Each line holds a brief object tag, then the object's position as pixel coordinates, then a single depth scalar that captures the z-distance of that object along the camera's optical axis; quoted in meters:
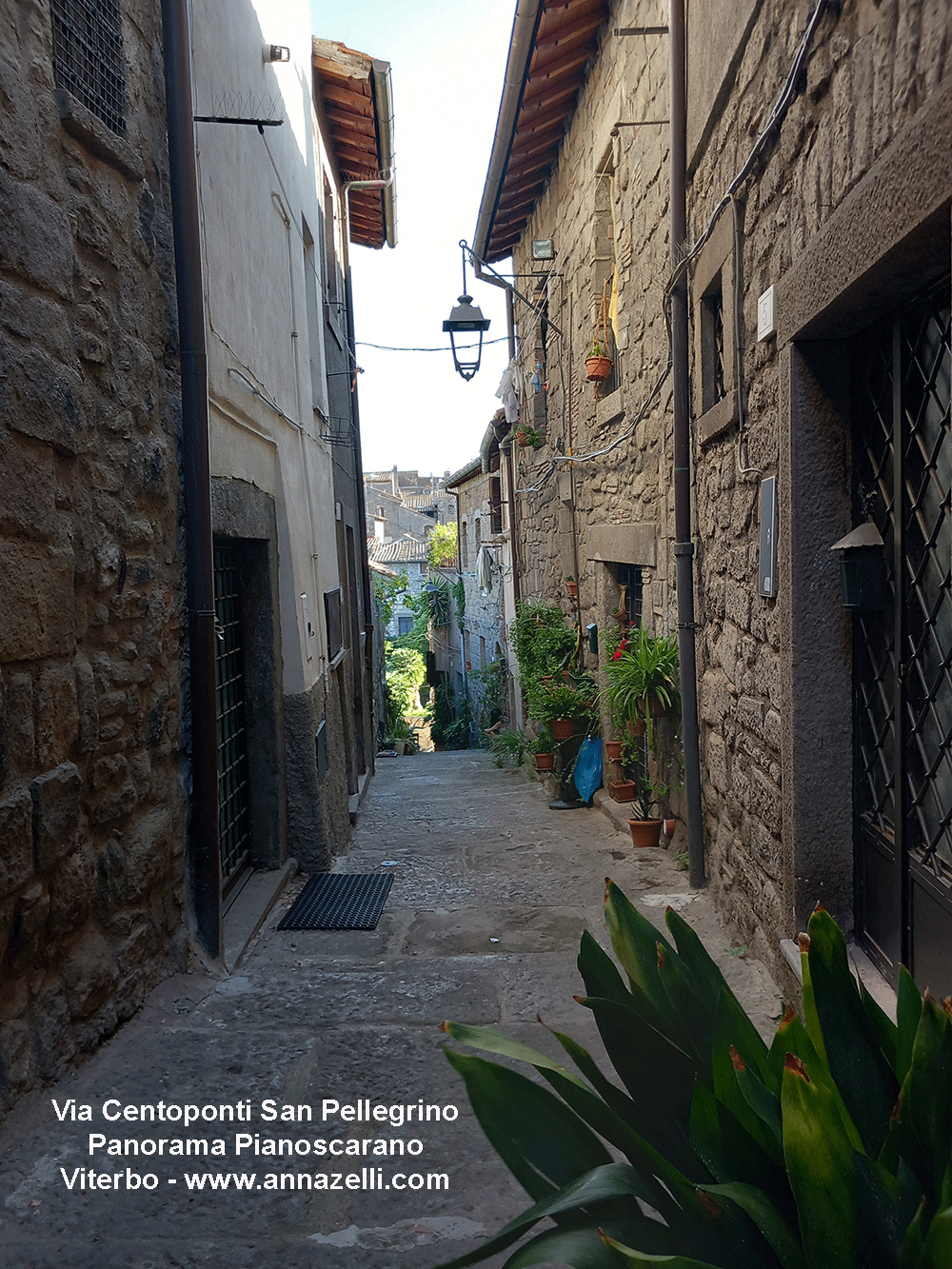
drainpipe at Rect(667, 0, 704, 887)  4.43
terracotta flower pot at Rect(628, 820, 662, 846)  5.44
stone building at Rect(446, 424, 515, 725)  14.10
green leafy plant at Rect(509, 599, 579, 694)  8.12
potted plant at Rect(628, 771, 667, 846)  5.44
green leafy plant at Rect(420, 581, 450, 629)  23.83
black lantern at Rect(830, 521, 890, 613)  2.66
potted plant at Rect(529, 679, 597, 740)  7.68
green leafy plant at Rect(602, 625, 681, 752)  5.12
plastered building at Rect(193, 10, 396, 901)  4.14
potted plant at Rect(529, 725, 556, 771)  7.88
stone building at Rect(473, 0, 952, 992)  2.26
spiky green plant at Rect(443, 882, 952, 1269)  1.23
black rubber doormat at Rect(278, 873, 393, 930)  4.21
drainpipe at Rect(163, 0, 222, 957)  3.32
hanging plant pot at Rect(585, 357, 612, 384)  6.89
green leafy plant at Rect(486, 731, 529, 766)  10.26
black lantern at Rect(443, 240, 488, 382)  9.06
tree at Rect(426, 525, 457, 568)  24.70
